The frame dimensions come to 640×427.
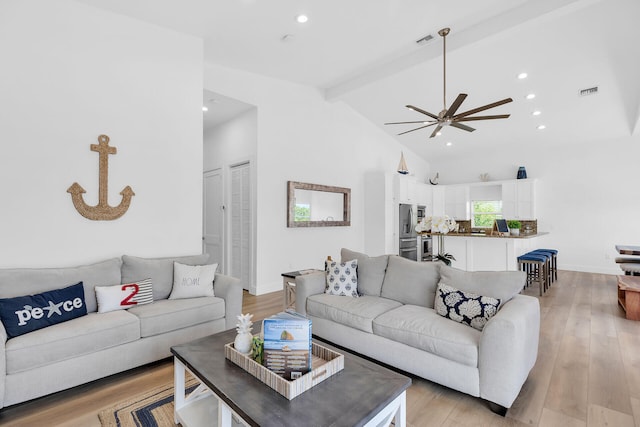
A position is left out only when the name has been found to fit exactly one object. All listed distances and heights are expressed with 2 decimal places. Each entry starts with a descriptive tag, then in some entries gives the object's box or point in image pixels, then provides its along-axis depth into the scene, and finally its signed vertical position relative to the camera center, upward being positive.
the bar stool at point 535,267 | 4.90 -0.90
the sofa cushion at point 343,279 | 3.19 -0.63
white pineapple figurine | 1.78 -0.67
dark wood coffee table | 1.31 -0.81
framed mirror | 5.29 +0.21
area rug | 1.90 -1.21
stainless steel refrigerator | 6.81 -0.37
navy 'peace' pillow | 2.13 -0.65
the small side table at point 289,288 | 3.70 -0.84
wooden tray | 1.45 -0.76
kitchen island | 4.98 -0.56
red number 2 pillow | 2.63 -0.66
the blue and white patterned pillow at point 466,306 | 2.29 -0.67
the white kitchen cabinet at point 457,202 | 8.34 +0.39
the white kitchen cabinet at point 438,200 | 8.34 +0.43
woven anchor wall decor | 2.98 +0.21
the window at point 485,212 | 8.03 +0.10
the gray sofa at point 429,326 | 1.96 -0.80
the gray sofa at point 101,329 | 2.02 -0.83
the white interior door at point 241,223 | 5.19 -0.09
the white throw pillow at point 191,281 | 3.04 -0.62
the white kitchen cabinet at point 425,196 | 7.64 +0.50
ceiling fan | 3.23 +1.08
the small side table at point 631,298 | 3.67 -0.96
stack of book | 1.57 -0.64
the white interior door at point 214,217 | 5.82 +0.01
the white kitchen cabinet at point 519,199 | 7.32 +0.40
